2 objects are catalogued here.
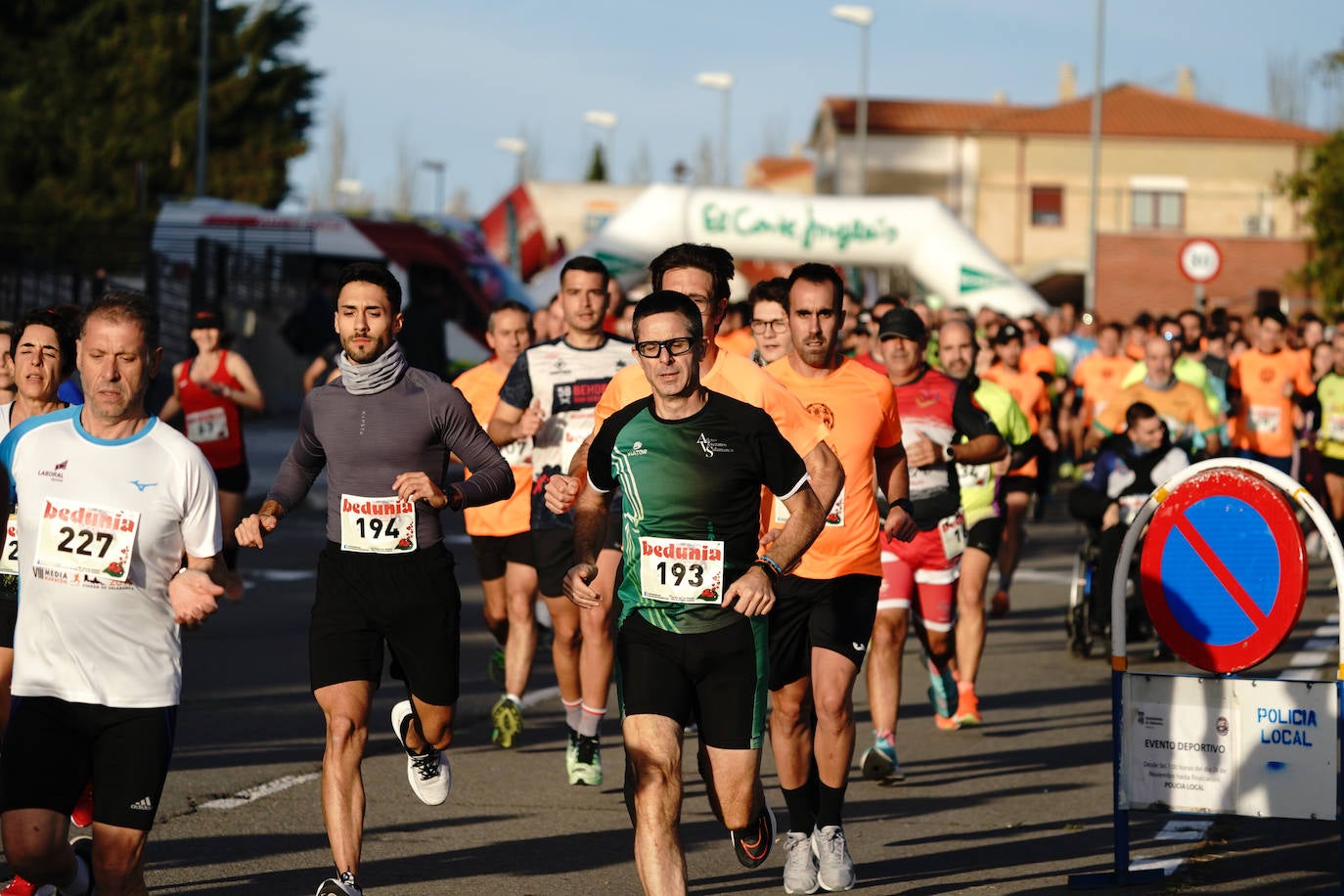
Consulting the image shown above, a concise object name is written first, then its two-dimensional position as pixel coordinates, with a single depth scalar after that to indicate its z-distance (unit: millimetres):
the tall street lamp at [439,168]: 87938
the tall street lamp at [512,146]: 69731
